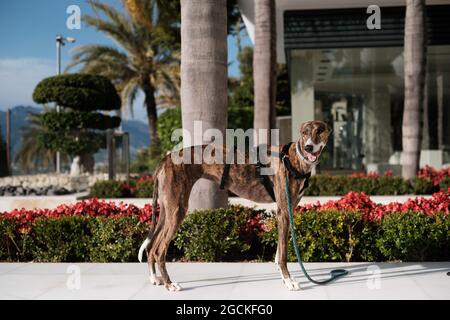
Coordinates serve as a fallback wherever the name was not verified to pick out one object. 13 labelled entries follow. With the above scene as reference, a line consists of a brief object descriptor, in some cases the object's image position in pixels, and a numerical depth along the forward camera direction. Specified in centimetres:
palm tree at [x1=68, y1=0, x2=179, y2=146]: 3083
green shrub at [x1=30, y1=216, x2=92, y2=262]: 692
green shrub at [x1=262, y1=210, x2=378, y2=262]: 664
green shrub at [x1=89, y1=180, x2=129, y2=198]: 1465
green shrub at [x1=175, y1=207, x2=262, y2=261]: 672
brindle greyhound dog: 504
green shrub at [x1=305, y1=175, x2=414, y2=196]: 1396
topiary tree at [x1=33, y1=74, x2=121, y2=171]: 2413
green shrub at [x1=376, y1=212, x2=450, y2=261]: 648
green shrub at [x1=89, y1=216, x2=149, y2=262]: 679
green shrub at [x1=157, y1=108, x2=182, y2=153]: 2336
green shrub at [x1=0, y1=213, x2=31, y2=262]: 703
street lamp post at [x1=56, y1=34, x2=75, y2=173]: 2980
